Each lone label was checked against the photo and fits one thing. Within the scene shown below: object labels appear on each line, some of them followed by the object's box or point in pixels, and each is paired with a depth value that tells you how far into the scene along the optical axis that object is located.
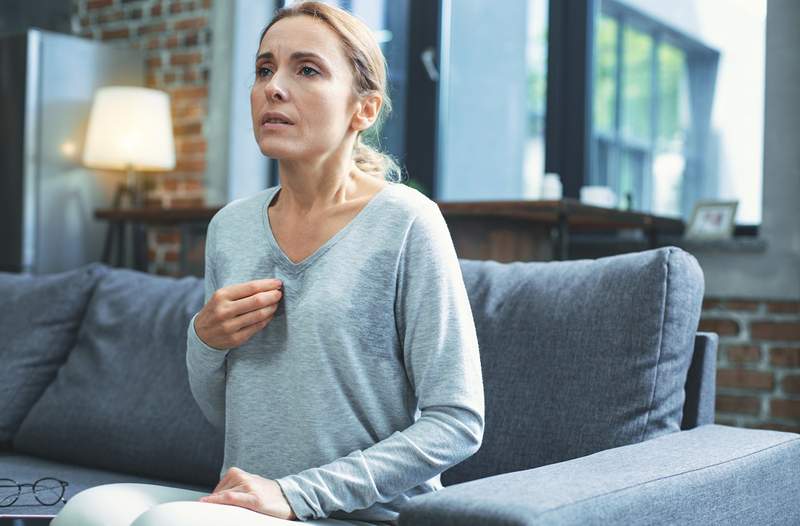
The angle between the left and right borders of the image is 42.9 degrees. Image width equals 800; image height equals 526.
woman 1.37
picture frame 3.49
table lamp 4.36
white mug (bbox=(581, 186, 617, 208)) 3.58
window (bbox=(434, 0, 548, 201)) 4.11
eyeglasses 1.81
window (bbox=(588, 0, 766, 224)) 3.56
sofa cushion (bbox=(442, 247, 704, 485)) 1.63
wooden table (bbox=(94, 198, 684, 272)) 3.09
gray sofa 1.29
